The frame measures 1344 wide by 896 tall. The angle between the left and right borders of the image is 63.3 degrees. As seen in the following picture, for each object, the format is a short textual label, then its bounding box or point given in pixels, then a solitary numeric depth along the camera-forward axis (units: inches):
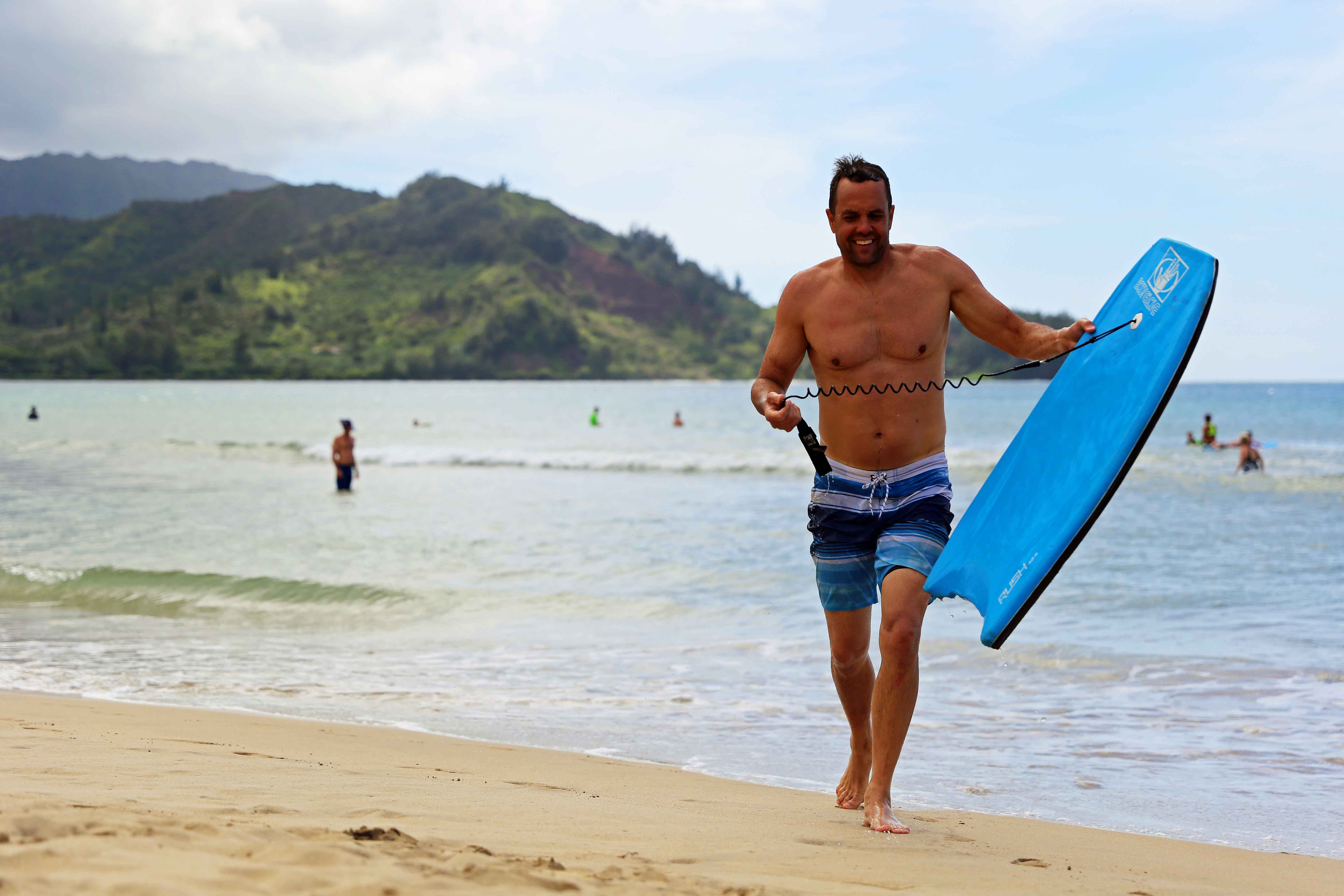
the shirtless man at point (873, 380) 144.6
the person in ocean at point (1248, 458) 966.4
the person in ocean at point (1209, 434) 1150.3
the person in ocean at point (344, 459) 820.0
